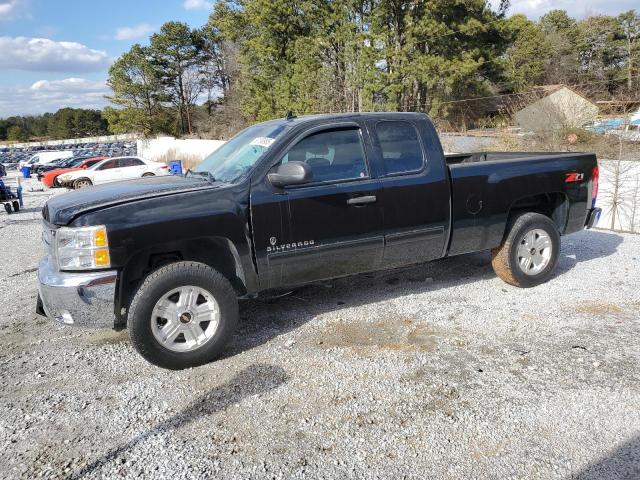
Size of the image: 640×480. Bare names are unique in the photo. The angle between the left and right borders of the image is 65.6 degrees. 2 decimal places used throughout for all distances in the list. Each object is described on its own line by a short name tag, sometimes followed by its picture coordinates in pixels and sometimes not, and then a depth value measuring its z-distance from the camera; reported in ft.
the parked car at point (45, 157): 141.59
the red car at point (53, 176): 84.33
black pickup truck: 11.84
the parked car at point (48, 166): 115.78
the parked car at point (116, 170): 70.08
